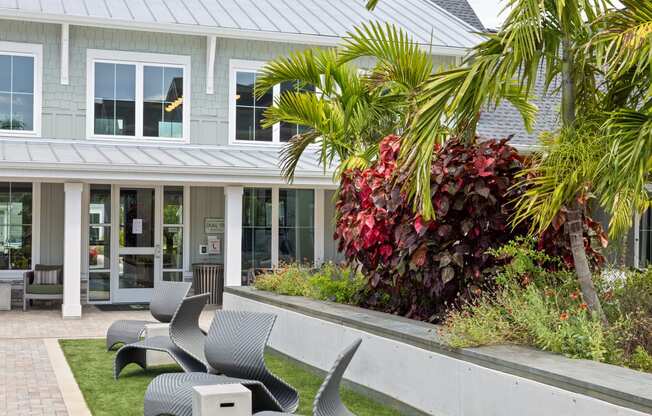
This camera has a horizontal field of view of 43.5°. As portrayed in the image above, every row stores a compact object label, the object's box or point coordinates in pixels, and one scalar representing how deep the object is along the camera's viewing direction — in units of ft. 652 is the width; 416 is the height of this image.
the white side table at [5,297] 51.11
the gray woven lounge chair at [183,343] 26.45
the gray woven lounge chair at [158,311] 32.27
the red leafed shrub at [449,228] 25.54
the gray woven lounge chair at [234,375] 20.89
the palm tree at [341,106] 34.32
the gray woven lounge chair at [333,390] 16.33
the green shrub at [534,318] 19.18
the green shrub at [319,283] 32.27
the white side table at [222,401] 18.44
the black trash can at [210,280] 55.72
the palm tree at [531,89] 20.49
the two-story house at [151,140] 50.65
